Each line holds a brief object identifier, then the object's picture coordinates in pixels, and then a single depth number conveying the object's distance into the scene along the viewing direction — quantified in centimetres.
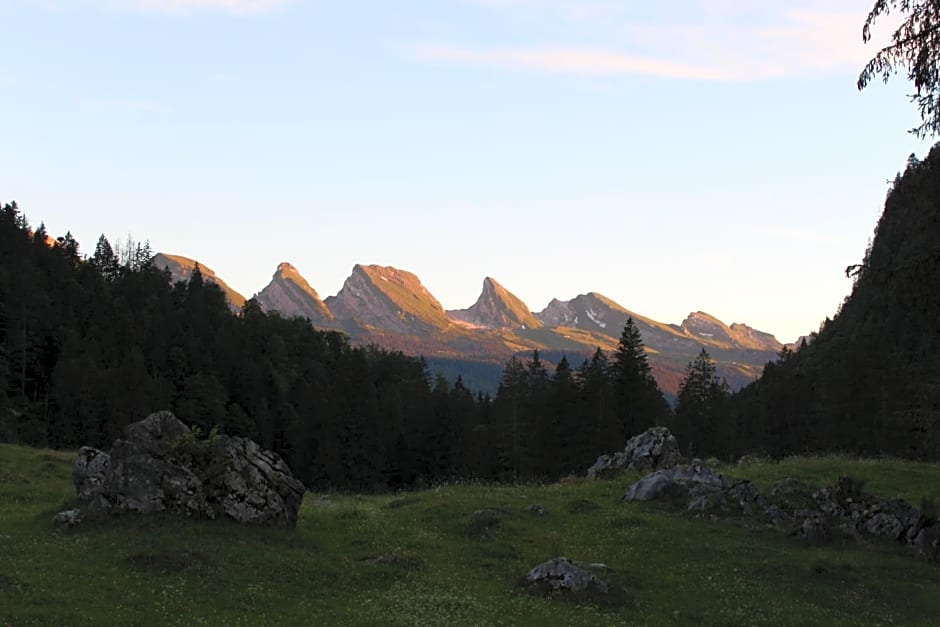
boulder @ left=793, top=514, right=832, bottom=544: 3005
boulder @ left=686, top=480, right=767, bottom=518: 3266
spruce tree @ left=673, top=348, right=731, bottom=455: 10231
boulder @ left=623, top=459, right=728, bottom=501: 3483
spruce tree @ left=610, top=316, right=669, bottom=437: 9875
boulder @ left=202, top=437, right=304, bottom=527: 2719
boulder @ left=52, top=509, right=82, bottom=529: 2591
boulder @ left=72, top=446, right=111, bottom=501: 3005
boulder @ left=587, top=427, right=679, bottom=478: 4462
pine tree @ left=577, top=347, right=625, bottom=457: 8825
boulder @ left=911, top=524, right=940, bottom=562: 2862
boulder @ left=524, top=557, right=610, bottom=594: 2238
